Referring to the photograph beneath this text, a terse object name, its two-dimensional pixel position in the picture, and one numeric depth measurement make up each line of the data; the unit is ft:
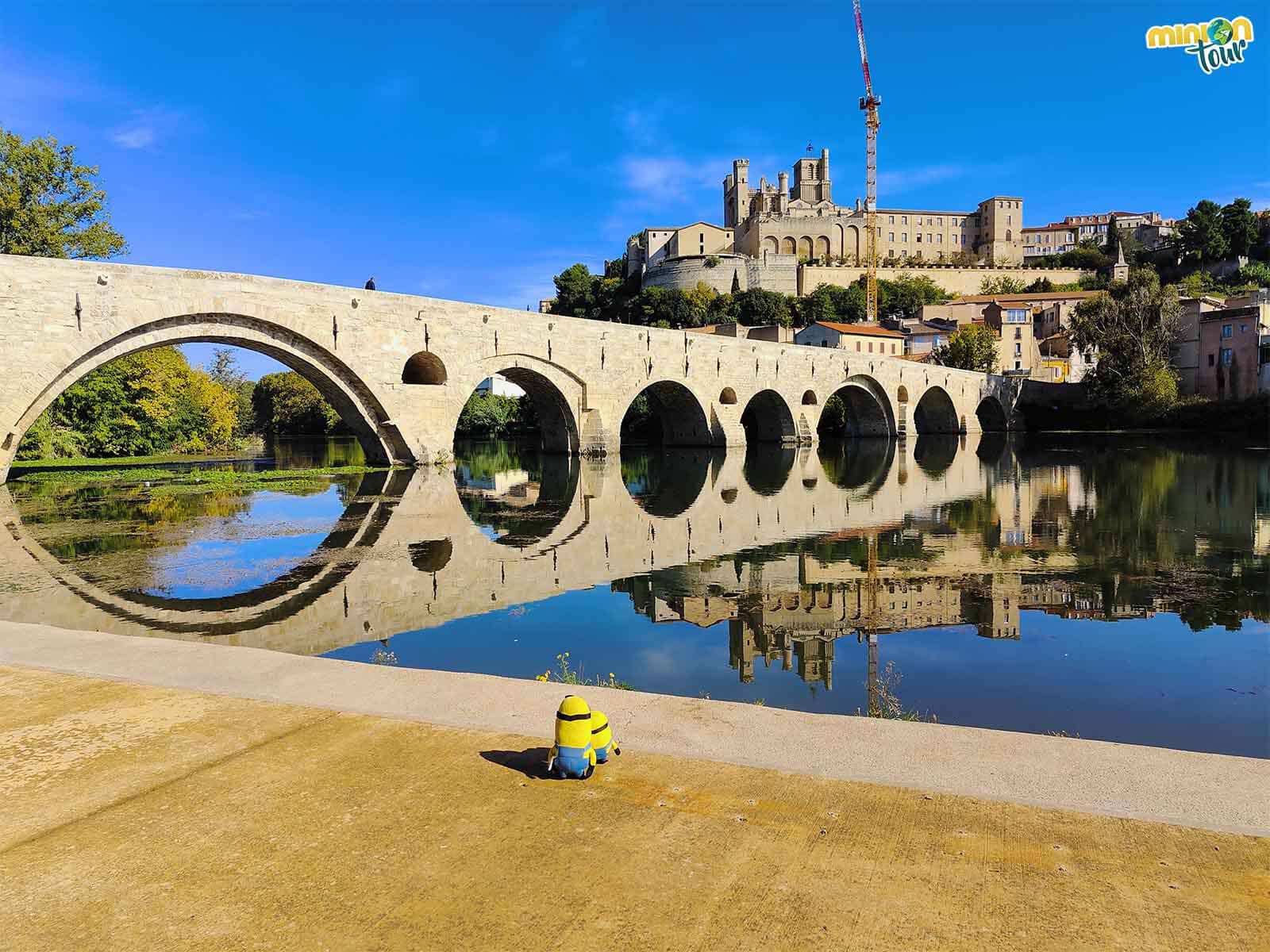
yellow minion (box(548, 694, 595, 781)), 11.84
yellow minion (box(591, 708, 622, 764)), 12.08
